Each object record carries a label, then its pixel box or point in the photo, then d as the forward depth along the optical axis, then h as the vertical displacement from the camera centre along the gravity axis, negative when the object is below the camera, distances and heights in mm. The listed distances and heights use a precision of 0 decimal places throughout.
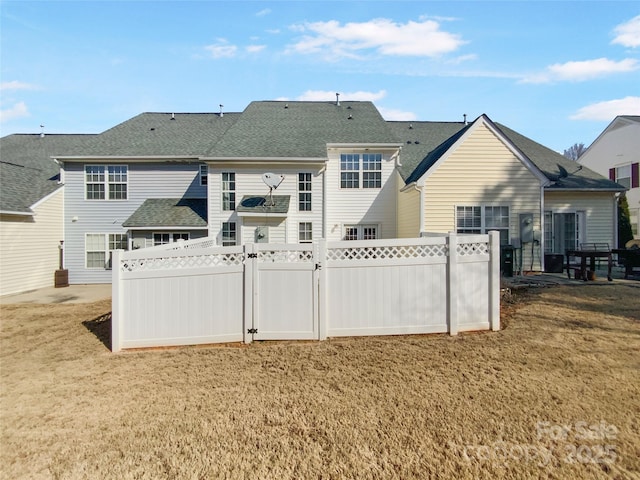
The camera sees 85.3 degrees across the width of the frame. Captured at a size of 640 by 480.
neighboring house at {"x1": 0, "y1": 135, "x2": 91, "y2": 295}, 12703 +513
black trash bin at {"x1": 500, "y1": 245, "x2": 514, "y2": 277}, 11930 -759
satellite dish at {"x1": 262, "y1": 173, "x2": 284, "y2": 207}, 13680 +2315
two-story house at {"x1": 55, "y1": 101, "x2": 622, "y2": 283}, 12805 +1991
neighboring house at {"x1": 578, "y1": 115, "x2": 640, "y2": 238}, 19891 +4952
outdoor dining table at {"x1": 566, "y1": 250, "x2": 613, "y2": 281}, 10422 -628
